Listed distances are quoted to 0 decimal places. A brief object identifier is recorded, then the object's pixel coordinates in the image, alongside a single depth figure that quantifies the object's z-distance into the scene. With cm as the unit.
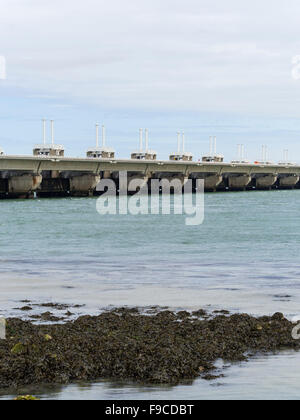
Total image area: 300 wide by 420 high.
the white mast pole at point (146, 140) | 16698
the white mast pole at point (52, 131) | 13791
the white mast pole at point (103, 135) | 15554
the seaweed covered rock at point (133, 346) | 1333
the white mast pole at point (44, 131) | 13979
